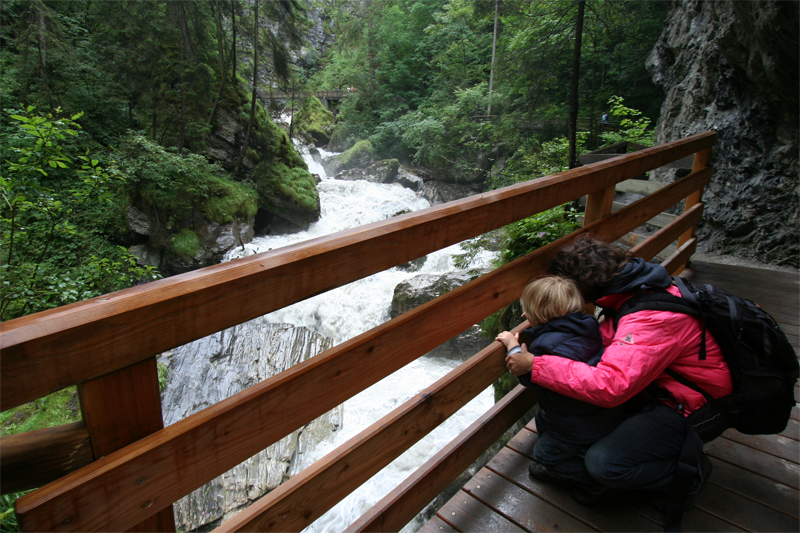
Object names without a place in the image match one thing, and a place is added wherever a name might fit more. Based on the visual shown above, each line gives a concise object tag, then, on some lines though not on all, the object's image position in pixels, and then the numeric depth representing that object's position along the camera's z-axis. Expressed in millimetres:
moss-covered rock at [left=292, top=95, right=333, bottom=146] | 23509
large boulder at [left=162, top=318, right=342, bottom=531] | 4656
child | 1534
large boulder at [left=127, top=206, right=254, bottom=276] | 10766
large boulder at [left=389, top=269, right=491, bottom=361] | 7828
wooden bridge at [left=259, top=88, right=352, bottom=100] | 29189
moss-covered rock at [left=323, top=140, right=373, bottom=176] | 21531
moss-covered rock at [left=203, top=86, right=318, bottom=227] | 14031
